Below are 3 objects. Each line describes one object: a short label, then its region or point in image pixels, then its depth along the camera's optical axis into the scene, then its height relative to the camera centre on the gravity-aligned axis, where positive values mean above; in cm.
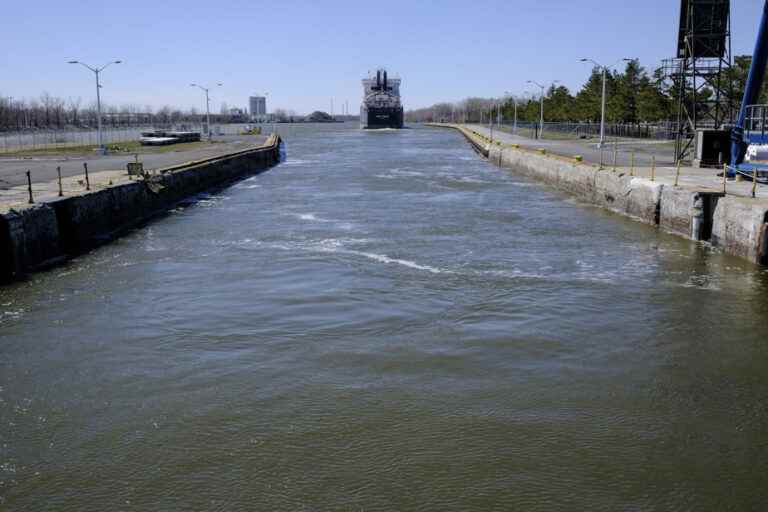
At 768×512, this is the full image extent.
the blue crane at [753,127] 2755 -7
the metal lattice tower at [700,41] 3869 +441
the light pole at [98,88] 5455 +335
